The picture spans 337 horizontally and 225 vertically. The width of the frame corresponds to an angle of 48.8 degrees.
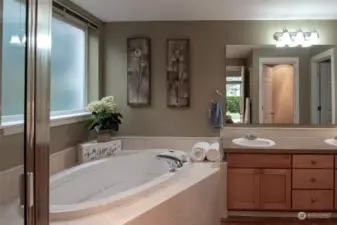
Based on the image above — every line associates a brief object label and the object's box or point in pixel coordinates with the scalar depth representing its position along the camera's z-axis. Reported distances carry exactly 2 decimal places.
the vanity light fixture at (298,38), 4.09
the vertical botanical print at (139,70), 4.29
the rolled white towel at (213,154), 3.51
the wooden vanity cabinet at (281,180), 3.55
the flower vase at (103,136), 3.92
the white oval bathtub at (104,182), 2.11
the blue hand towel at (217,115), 4.17
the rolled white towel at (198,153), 3.52
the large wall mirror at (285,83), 4.11
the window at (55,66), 1.35
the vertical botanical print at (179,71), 4.27
